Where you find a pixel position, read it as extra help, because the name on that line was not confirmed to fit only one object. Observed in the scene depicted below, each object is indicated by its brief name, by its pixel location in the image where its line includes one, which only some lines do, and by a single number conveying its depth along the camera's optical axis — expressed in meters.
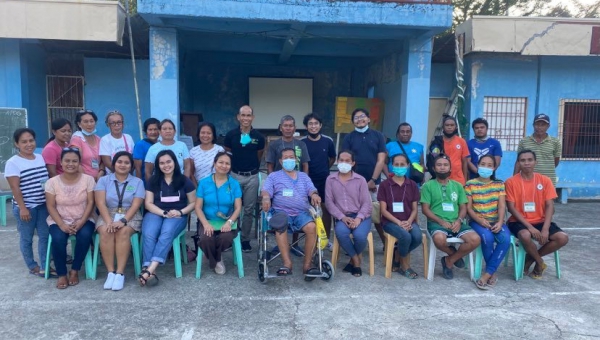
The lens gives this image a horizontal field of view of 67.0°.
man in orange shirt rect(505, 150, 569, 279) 4.56
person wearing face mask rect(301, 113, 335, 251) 5.30
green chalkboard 7.68
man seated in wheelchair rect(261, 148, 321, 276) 4.40
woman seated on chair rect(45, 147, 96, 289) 4.14
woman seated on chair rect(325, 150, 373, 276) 4.51
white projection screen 12.12
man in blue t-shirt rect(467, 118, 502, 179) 5.48
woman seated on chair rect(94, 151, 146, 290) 4.21
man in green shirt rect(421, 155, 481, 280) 4.46
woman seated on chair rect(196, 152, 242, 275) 4.43
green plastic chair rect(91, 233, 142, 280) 4.34
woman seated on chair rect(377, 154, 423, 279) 4.55
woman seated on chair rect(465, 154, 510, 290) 4.42
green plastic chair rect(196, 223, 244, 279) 4.43
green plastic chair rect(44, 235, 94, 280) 4.30
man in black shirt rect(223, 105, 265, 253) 5.21
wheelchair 4.21
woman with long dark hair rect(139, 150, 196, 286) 4.29
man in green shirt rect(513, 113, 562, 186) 5.52
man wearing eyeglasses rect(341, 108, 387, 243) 5.33
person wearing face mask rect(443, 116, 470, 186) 5.43
